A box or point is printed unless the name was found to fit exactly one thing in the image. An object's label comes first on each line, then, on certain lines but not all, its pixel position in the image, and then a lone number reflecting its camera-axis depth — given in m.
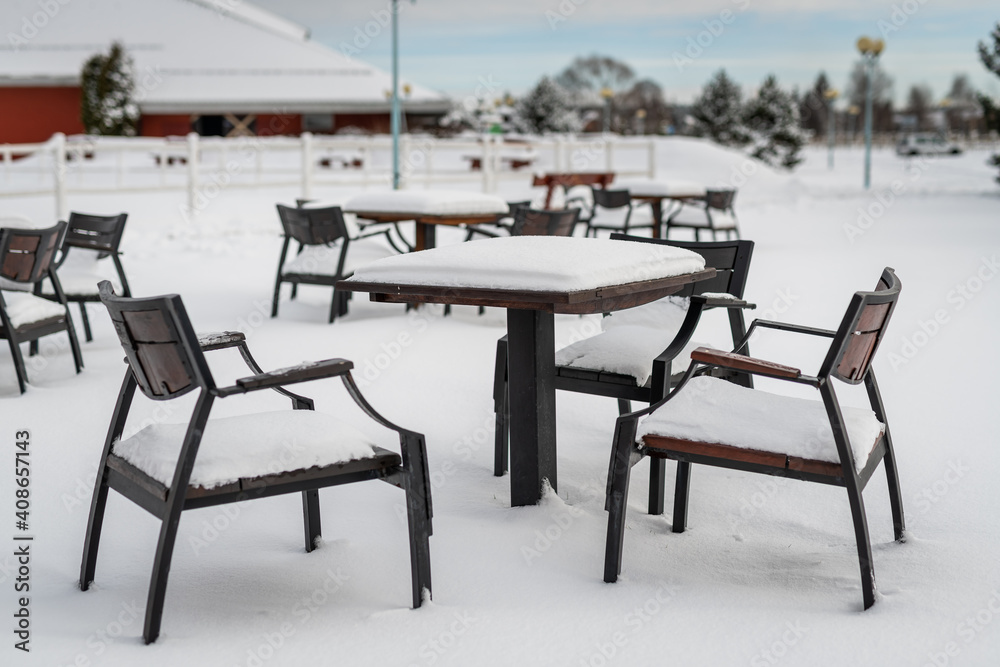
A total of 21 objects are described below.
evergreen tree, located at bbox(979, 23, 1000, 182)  20.73
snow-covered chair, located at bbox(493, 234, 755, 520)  3.16
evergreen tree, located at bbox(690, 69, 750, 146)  32.28
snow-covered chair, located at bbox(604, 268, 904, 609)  2.48
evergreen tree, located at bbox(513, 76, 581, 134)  32.56
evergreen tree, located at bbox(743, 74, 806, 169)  31.86
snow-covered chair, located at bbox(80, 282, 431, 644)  2.25
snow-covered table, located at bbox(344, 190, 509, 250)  6.89
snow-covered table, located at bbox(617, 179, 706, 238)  10.56
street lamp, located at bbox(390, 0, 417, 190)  14.23
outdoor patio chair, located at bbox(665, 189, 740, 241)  10.08
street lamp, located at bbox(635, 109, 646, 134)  52.78
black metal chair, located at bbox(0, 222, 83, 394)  4.62
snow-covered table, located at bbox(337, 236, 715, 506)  2.72
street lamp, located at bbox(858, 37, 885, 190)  21.52
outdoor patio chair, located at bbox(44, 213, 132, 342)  5.62
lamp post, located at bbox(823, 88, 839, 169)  36.81
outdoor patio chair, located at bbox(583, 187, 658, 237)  9.89
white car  45.59
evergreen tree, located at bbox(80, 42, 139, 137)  28.08
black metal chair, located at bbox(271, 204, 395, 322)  6.66
